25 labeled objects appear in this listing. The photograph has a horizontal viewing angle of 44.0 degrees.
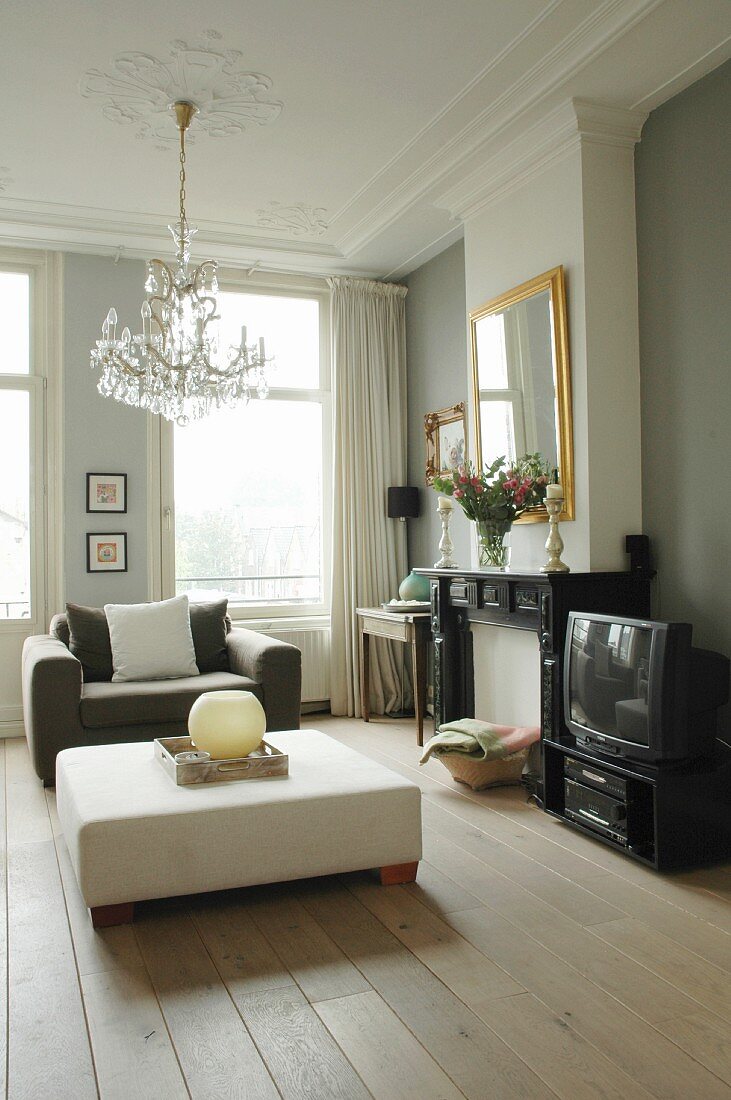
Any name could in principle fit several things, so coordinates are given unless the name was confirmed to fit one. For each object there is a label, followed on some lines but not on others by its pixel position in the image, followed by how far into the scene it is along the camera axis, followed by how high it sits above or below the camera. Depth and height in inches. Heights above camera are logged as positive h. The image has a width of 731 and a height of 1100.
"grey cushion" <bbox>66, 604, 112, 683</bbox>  186.5 -12.6
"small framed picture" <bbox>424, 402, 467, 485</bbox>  213.0 +33.3
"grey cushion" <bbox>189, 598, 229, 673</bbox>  196.5 -12.4
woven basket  156.5 -33.9
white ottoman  101.7 -29.4
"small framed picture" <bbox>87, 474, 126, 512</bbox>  215.0 +21.4
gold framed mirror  155.9 +36.8
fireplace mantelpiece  144.8 -6.0
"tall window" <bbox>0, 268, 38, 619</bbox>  211.5 +29.0
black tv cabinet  117.1 -31.7
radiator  235.6 -21.3
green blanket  155.9 -29.1
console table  196.9 -12.7
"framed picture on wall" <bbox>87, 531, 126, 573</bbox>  214.7 +7.1
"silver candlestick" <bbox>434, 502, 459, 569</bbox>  190.2 +6.9
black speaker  148.6 +3.4
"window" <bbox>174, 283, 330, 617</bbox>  228.8 +25.5
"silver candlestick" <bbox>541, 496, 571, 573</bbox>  148.5 +5.4
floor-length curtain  234.4 +28.9
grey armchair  162.9 -21.8
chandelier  142.9 +34.9
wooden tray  114.6 -24.3
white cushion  183.6 -12.3
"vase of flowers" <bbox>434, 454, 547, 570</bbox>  159.8 +14.6
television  116.6 -15.7
